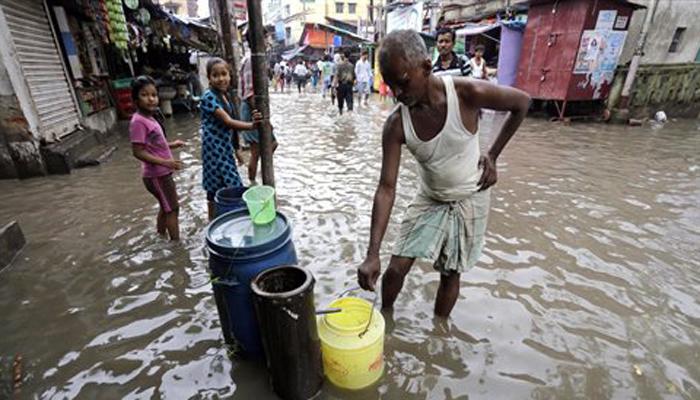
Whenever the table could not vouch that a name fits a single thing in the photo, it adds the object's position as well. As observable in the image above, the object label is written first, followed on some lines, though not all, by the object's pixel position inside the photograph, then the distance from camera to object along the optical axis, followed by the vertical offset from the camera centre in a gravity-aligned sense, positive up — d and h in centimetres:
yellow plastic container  192 -142
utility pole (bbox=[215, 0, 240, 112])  469 +29
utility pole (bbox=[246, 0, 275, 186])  243 -10
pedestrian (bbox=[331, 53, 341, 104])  1191 -59
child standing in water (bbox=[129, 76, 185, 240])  310 -72
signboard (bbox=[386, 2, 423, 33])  1532 +207
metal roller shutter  565 -6
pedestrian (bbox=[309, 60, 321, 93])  2434 -71
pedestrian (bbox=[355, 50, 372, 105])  1473 -44
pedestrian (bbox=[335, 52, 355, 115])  1146 -48
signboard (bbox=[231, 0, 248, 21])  1683 +256
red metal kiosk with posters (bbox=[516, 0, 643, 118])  1026 +59
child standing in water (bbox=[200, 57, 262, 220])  321 -59
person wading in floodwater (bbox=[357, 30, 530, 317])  179 -50
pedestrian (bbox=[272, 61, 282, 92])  2321 -59
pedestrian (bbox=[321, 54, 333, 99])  1769 -45
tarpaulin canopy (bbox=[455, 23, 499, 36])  1405 +139
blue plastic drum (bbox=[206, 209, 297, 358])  189 -101
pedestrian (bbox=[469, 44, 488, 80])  782 -1
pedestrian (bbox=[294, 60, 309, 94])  2182 -57
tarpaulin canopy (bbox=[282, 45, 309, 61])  3192 +95
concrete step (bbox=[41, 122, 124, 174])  582 -152
